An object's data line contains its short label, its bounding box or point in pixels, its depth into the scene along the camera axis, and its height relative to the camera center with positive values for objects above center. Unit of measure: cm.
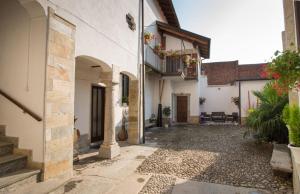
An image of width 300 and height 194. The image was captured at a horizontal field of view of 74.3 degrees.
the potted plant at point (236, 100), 1639 +65
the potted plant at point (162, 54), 1236 +346
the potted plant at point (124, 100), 874 +33
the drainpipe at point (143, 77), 776 +120
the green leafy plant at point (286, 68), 219 +44
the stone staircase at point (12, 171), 278 -98
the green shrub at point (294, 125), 225 -20
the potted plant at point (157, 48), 1209 +368
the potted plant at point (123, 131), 809 -97
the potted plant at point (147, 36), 922 +335
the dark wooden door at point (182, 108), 1512 -4
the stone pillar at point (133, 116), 750 -30
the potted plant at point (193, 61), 1290 +311
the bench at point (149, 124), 1190 -99
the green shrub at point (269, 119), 630 -38
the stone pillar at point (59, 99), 329 +17
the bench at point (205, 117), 1669 -77
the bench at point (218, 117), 1638 -75
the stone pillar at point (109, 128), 554 -58
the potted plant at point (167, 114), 1336 -41
